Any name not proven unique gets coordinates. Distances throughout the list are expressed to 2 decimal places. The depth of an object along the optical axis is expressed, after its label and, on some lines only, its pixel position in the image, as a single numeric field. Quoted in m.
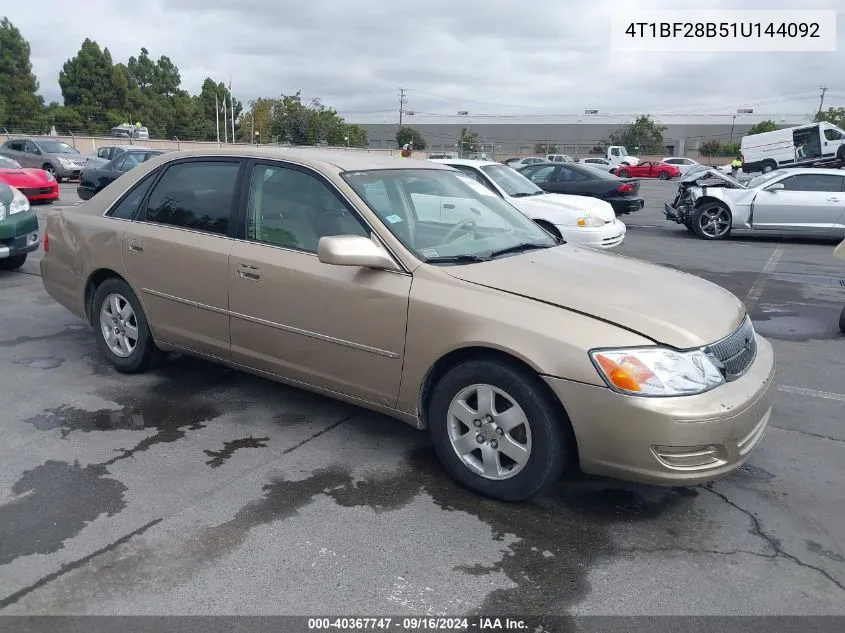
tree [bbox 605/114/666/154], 69.56
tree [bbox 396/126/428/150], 67.46
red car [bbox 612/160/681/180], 43.47
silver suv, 25.11
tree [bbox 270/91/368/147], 56.56
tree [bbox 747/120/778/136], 64.42
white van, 28.47
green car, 8.27
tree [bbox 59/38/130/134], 55.16
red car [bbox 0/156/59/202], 15.40
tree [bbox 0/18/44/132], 47.94
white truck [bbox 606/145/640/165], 50.59
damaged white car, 13.62
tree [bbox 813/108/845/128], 71.94
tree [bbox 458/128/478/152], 70.44
